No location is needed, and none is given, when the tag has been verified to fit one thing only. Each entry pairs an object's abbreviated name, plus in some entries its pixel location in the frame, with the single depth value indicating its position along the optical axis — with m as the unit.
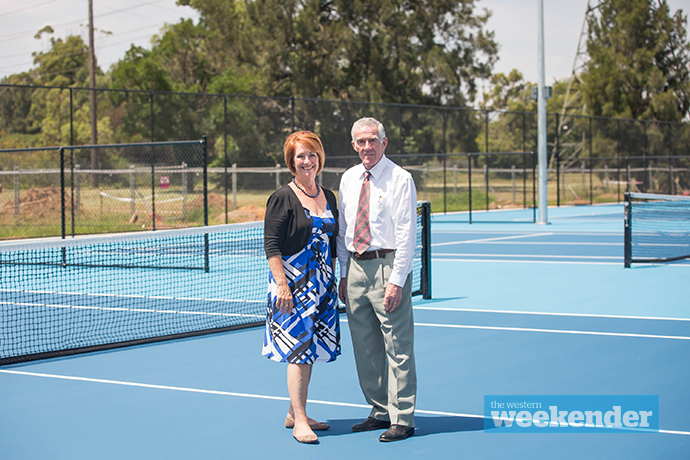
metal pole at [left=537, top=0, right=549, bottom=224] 22.53
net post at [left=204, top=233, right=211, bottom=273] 12.73
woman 4.48
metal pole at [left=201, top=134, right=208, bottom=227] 12.50
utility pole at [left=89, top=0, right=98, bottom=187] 26.25
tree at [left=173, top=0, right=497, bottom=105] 46.38
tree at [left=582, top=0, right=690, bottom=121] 44.28
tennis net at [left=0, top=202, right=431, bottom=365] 7.61
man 4.46
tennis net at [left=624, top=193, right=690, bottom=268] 12.68
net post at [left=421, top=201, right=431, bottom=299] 9.71
